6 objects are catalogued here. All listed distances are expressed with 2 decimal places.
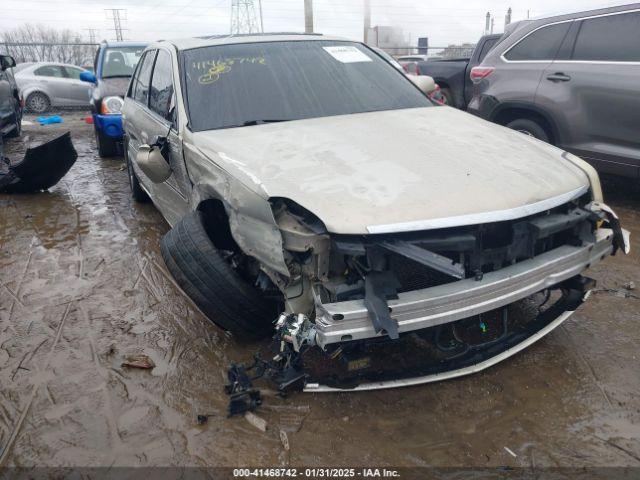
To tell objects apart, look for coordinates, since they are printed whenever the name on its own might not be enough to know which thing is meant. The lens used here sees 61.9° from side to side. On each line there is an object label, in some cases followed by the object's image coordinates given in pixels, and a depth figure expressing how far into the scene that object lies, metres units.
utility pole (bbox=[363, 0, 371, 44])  21.81
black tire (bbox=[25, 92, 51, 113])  14.40
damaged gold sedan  2.32
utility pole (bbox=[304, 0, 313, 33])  18.47
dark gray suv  4.97
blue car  8.02
